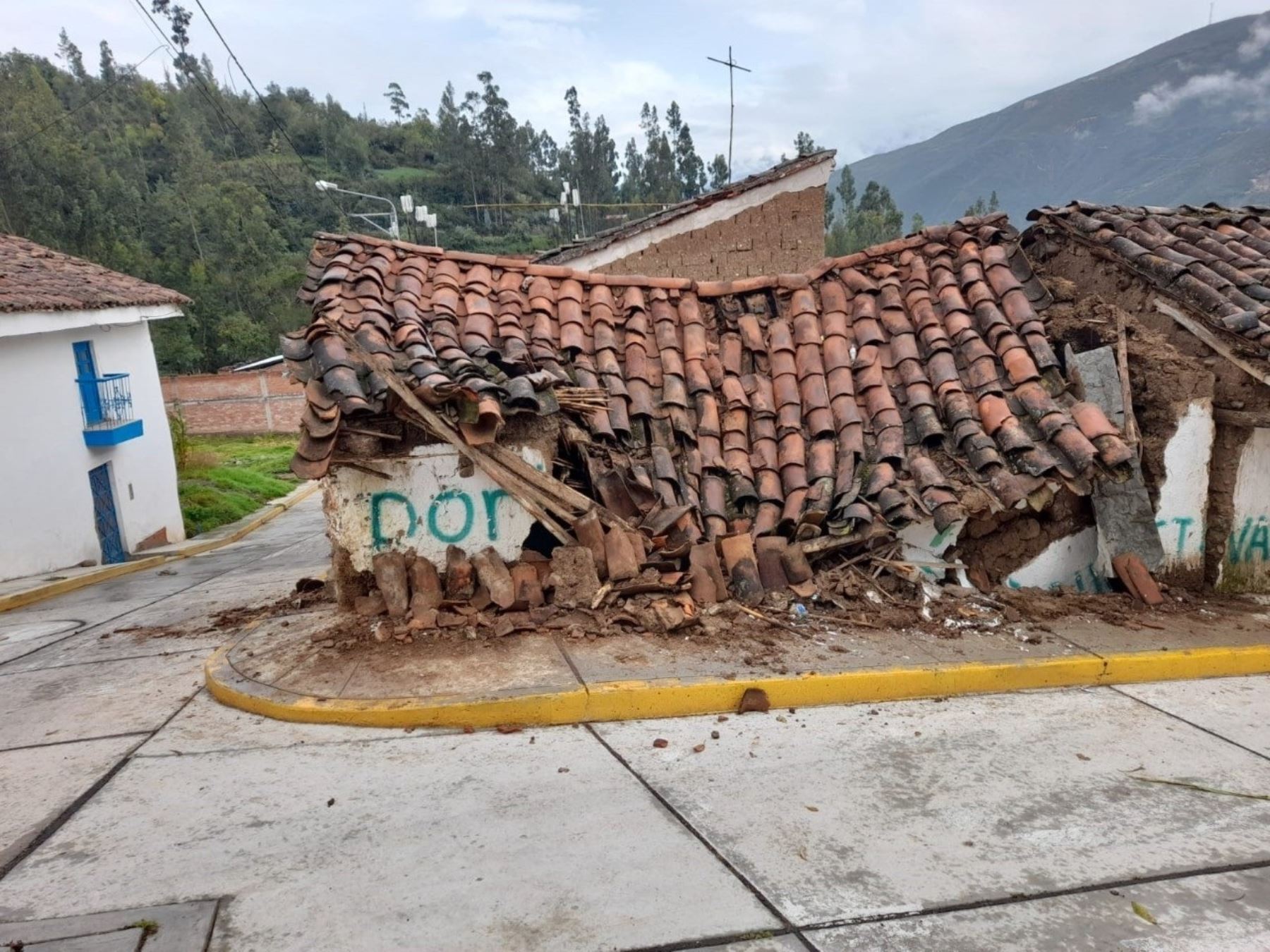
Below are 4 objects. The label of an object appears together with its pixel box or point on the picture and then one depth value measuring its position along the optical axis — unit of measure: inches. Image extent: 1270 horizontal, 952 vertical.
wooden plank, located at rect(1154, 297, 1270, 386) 244.2
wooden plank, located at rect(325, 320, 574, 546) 227.0
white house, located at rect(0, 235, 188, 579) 563.5
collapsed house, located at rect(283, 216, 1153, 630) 236.5
